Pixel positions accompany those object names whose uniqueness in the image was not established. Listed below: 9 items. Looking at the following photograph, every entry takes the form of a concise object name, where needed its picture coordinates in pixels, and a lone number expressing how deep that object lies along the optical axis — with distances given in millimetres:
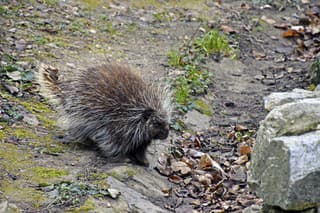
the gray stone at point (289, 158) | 7871
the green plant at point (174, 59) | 16719
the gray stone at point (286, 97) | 9836
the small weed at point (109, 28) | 18777
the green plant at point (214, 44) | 18156
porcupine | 11094
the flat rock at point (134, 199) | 9625
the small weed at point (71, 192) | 8969
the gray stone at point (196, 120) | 14149
